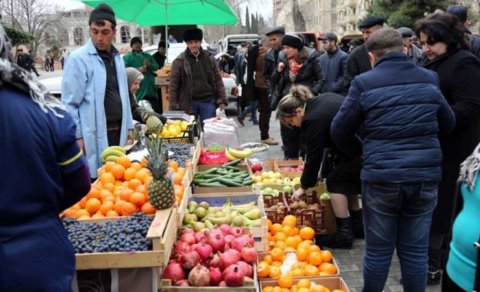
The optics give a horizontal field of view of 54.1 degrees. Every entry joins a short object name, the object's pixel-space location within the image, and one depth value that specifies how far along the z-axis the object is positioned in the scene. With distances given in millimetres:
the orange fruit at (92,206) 3076
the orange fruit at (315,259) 3682
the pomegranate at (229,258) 3051
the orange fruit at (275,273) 3469
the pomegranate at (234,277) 2885
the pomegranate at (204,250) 3166
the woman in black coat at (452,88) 3488
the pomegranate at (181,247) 3170
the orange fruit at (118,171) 3559
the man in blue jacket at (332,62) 8211
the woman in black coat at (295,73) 6449
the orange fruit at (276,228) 4258
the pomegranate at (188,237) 3297
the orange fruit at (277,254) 3688
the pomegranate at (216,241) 3281
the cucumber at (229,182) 4590
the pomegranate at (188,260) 3047
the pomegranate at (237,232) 3467
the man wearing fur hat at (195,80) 6866
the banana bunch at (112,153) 4031
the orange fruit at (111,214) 2974
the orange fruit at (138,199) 2963
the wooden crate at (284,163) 5925
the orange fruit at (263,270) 3447
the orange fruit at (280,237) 4104
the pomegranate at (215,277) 2967
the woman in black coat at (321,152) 4027
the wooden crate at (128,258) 2441
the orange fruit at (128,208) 2936
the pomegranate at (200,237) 3348
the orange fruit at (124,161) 3651
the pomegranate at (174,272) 2967
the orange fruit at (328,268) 3595
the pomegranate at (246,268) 3002
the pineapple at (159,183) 2746
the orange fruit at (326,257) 3715
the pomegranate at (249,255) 3174
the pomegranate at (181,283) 2930
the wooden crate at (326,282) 3422
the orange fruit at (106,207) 3025
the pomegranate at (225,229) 3508
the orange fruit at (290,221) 4309
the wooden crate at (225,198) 4286
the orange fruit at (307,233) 4141
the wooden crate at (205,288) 2838
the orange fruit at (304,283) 3354
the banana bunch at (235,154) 5471
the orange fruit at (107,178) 3480
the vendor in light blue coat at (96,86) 4160
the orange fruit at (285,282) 3381
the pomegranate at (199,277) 2922
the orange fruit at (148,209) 2898
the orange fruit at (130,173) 3521
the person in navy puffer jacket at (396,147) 2822
